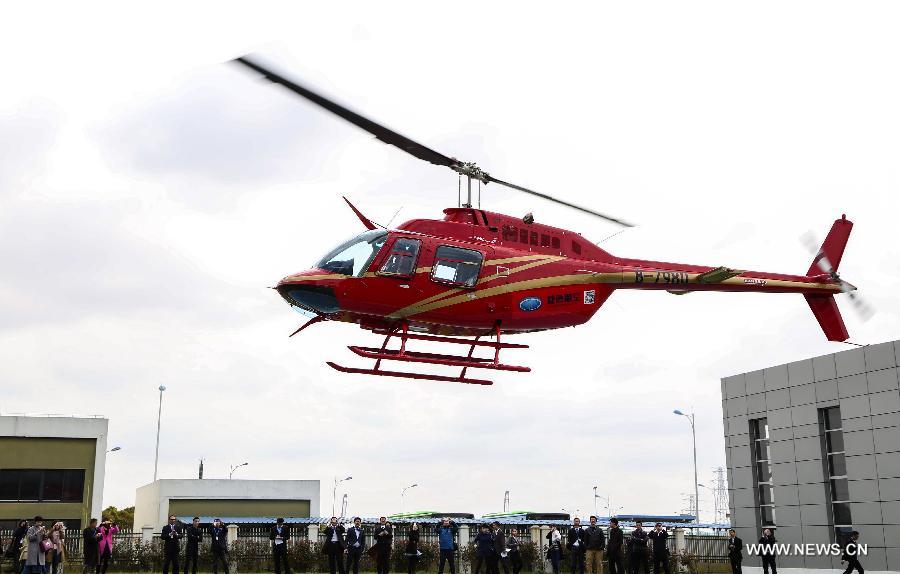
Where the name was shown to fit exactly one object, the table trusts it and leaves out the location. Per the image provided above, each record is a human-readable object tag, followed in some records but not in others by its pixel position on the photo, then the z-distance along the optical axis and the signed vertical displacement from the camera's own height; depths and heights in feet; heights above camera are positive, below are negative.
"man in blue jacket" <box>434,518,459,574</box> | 83.30 -3.24
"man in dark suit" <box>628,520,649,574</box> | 82.23 -3.85
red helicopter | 63.36 +16.58
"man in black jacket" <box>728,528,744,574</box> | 88.33 -4.40
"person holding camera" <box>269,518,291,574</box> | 78.33 -3.01
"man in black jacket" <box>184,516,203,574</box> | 78.61 -3.02
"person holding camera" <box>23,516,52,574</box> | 66.28 -3.32
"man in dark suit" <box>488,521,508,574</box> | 79.36 -4.01
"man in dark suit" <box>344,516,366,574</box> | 78.18 -3.15
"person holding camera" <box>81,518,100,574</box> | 73.36 -3.51
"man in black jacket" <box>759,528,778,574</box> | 86.63 -4.01
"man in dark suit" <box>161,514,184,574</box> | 77.61 -3.17
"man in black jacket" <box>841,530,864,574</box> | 76.07 -4.09
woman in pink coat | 75.81 -2.99
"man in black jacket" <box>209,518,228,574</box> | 79.10 -3.00
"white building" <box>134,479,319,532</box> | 195.21 +1.28
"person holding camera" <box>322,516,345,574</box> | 77.05 -3.19
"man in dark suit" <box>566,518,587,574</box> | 83.56 -3.41
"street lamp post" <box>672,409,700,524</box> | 230.93 +5.17
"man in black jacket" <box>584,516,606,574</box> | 81.71 -3.65
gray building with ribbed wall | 102.12 +6.67
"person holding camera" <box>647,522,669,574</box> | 83.41 -3.72
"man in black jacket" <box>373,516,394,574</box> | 80.48 -3.84
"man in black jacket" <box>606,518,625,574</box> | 81.35 -3.56
